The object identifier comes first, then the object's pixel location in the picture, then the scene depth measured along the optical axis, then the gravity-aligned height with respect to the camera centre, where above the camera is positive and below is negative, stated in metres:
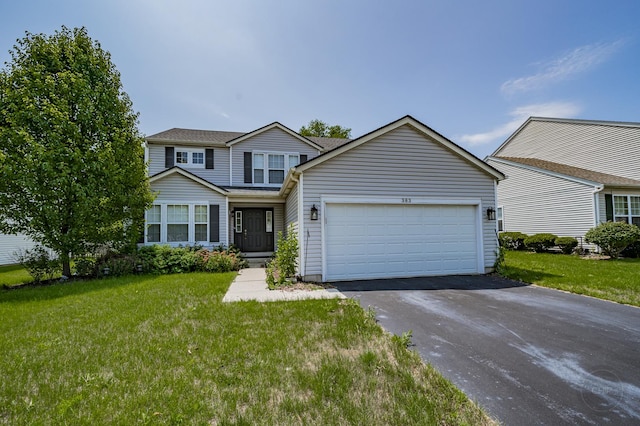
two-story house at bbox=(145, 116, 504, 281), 8.41 +0.61
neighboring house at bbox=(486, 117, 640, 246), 14.45 +2.50
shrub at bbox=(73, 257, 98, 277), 9.84 -1.15
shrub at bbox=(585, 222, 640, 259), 12.24 -0.55
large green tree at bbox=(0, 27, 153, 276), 8.80 +2.67
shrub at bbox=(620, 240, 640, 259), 13.12 -1.26
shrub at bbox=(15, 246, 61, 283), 9.31 -0.96
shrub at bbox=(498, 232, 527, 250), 16.61 -0.86
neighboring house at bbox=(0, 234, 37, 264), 16.14 -0.65
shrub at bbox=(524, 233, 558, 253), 14.89 -0.90
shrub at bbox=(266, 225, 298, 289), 8.38 -0.86
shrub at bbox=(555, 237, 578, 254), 14.20 -0.97
